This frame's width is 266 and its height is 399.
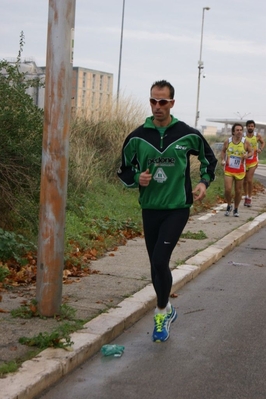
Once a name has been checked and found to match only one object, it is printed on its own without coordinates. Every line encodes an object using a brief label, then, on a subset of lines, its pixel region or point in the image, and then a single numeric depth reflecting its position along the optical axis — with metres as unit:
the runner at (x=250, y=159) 16.97
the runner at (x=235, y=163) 15.47
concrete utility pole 6.52
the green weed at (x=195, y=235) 12.23
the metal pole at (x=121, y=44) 45.89
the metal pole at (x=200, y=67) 61.79
